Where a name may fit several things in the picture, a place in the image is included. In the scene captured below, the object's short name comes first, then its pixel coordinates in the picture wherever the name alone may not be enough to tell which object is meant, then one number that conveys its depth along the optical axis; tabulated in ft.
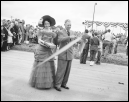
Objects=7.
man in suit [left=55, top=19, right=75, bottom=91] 13.32
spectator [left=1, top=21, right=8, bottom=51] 33.96
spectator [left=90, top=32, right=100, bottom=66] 28.76
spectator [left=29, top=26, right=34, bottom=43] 52.82
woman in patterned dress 13.51
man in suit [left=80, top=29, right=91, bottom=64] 28.78
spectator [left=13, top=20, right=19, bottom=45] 40.30
